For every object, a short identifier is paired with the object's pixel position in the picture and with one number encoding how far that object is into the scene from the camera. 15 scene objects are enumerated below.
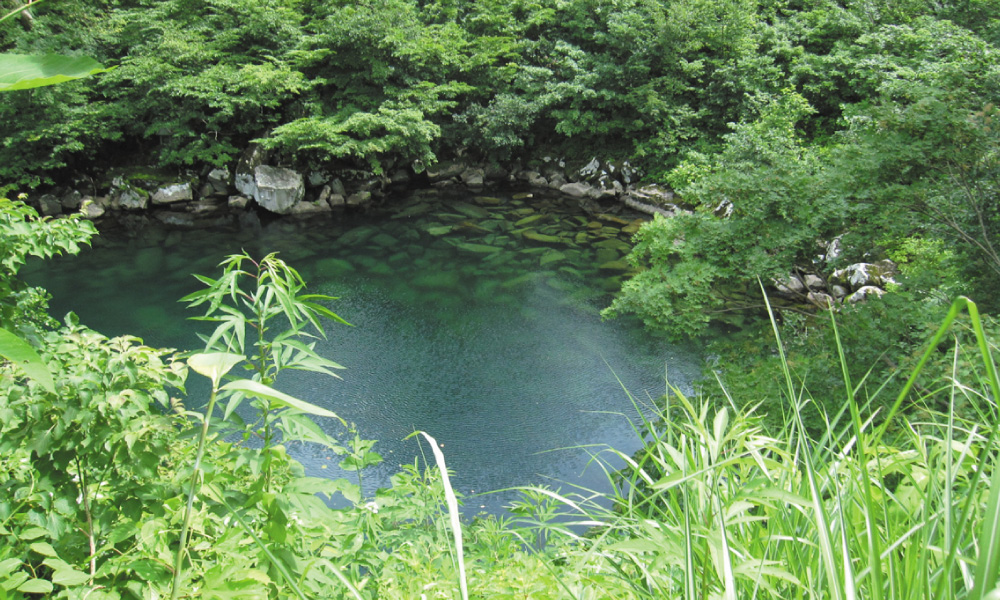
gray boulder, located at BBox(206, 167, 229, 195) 11.83
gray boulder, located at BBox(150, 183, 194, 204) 11.56
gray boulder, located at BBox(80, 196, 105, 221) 10.62
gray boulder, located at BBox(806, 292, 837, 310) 6.90
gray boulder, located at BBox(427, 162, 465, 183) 13.70
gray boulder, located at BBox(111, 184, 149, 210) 11.33
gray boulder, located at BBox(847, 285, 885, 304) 6.73
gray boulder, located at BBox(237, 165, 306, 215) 11.30
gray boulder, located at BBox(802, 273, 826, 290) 7.62
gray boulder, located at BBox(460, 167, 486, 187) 13.72
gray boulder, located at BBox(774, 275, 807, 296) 7.46
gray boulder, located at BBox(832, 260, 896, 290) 7.19
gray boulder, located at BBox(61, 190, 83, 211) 10.73
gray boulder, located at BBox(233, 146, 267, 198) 11.59
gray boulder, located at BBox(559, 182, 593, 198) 12.87
